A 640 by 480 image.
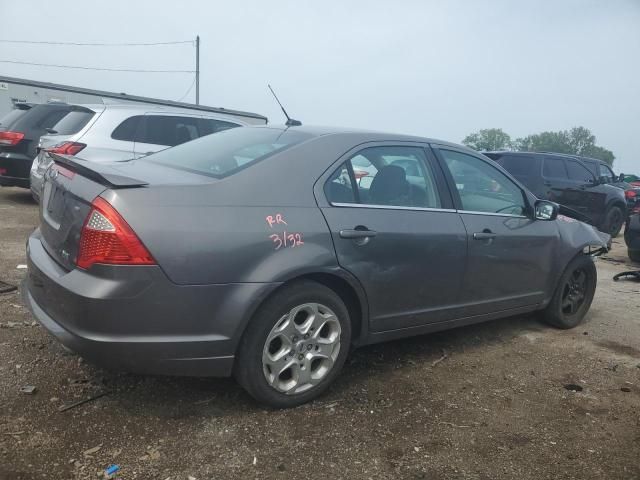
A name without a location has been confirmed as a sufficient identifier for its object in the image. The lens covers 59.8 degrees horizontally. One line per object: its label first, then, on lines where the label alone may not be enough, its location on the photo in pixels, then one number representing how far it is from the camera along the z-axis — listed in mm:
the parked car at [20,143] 8578
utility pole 33278
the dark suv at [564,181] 10953
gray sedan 2490
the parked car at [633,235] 8469
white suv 6965
